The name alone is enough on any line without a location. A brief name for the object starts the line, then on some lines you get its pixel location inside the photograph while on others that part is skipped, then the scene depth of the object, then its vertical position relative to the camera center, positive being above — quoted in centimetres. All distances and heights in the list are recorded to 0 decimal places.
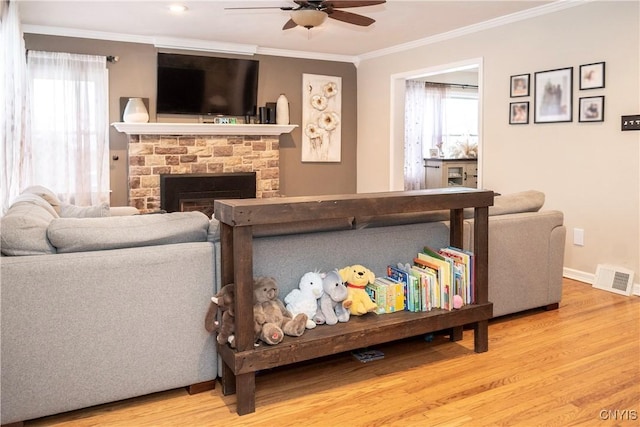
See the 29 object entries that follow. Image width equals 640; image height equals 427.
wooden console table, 212 -46
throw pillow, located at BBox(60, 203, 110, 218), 329 -15
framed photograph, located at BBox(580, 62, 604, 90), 421 +93
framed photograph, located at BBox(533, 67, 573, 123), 450 +83
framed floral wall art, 698 +97
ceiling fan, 365 +131
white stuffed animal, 242 -52
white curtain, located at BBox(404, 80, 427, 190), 854 +91
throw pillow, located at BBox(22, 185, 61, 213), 336 -5
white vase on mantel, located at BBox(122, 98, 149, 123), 572 +85
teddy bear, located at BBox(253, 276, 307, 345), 225 -57
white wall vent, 401 -73
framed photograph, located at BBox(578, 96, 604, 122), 422 +66
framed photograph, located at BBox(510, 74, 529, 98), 487 +98
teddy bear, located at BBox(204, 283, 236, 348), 218 -55
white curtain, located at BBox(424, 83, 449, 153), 873 +126
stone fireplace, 583 +35
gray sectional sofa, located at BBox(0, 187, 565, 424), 199 -44
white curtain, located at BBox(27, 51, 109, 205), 542 +69
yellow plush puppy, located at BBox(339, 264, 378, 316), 250 -50
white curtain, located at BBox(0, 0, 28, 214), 315 +58
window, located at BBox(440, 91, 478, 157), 891 +117
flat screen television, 604 +125
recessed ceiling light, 463 +165
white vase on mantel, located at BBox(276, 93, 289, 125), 661 +99
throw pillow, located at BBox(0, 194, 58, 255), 203 -19
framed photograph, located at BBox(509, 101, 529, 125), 489 +72
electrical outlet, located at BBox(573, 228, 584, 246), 444 -42
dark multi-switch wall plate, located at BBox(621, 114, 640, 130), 395 +51
